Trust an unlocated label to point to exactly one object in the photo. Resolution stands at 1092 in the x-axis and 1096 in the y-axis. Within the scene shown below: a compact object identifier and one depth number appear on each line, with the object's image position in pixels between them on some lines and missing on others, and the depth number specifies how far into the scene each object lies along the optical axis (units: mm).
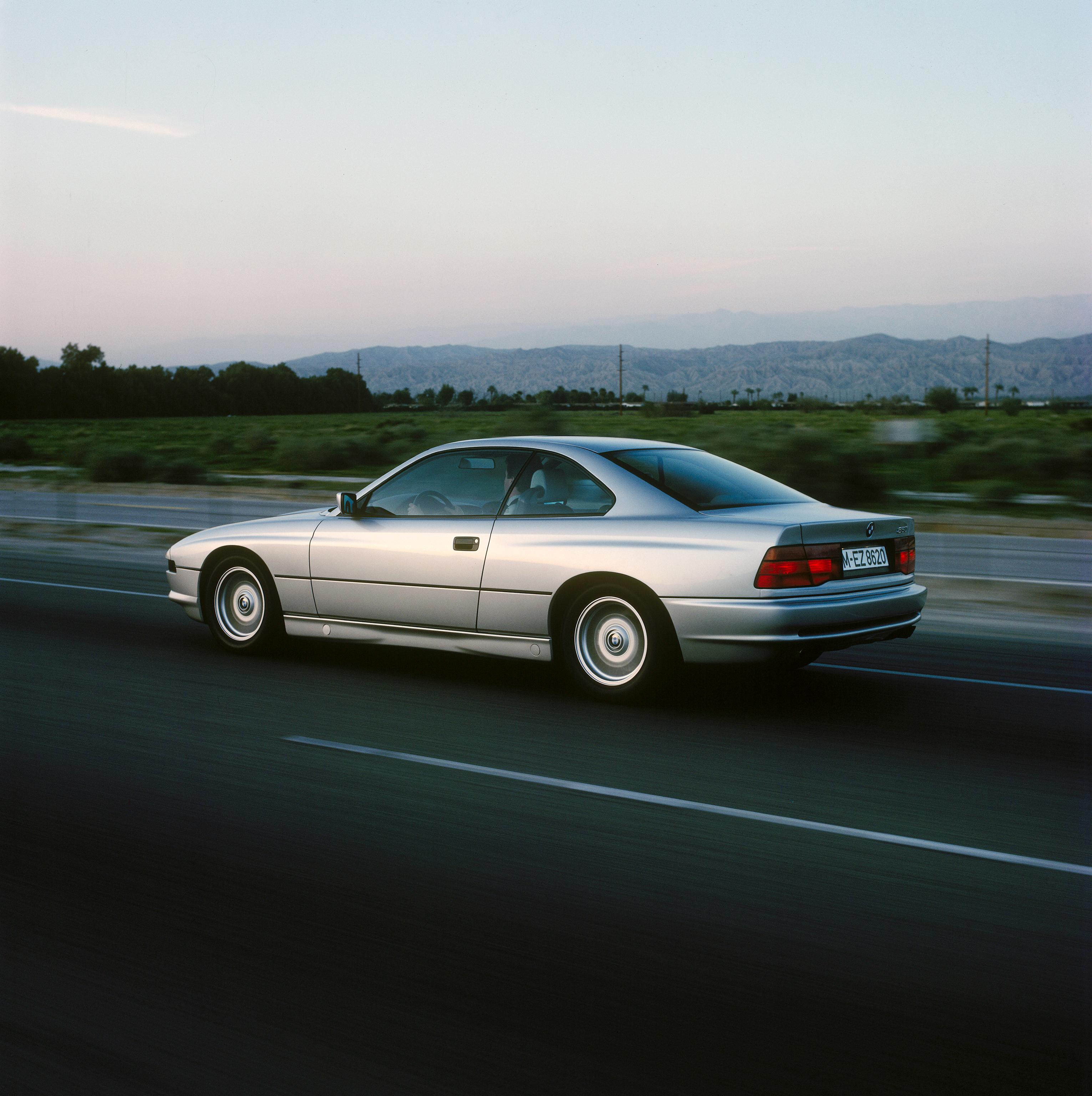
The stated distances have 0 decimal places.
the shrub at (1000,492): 27516
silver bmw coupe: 6699
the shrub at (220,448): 56750
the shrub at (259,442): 58719
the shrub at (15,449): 51781
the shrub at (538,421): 40156
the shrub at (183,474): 35688
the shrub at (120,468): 37219
